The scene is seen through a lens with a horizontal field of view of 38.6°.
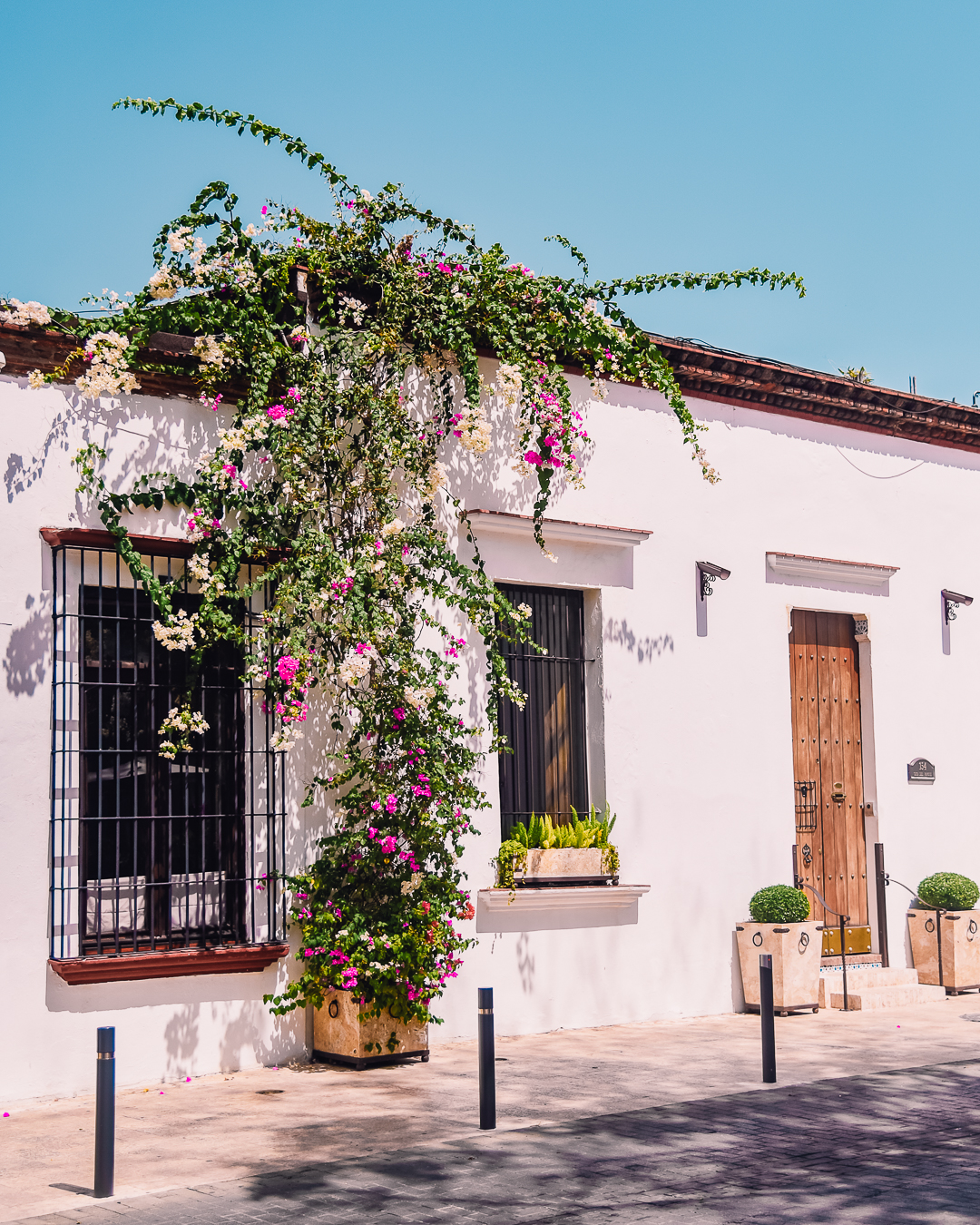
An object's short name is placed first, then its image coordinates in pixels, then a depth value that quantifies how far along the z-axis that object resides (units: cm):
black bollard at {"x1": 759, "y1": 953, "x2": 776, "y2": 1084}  814
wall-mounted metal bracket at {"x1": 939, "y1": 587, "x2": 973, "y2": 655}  1376
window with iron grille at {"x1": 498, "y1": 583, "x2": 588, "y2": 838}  1091
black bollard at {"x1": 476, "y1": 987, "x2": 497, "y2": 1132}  675
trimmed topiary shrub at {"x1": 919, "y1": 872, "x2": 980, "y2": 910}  1273
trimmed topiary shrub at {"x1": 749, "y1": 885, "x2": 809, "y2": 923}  1141
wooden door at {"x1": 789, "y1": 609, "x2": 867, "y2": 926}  1266
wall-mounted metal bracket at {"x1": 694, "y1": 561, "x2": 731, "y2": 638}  1187
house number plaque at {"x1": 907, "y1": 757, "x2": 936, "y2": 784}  1322
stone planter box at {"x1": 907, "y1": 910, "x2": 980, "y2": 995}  1264
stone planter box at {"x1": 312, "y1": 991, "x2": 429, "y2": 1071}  891
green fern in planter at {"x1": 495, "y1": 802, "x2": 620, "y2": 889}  1037
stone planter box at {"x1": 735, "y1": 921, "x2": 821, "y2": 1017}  1134
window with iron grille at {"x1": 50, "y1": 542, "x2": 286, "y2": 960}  854
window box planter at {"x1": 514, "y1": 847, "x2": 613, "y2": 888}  1050
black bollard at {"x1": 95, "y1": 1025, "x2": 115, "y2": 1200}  589
